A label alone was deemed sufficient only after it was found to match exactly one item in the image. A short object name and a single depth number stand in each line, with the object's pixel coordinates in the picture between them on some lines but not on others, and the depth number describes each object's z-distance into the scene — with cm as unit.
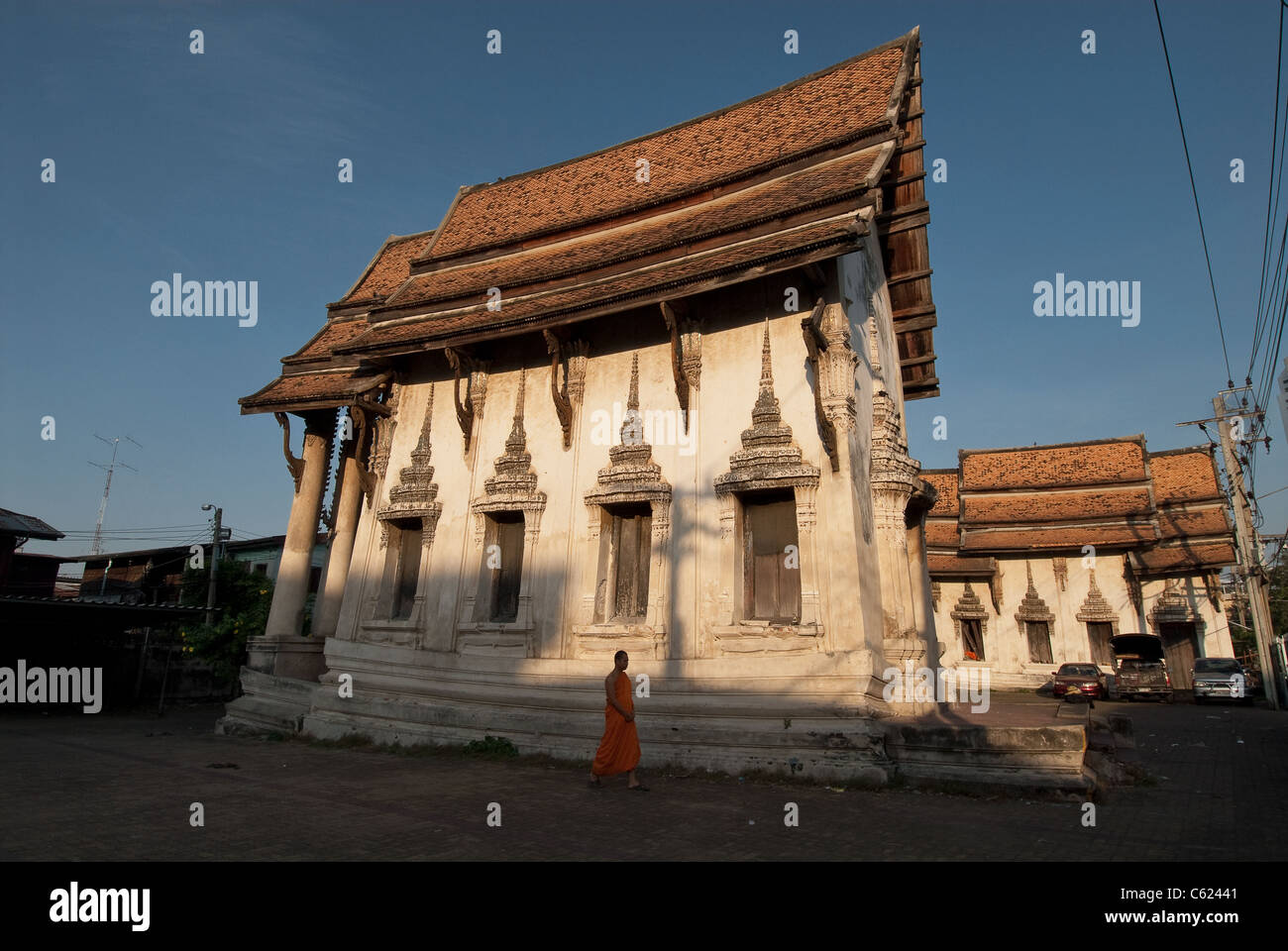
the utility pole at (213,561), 2106
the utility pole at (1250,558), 2306
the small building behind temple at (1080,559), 2762
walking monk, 845
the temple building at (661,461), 991
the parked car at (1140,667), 2591
